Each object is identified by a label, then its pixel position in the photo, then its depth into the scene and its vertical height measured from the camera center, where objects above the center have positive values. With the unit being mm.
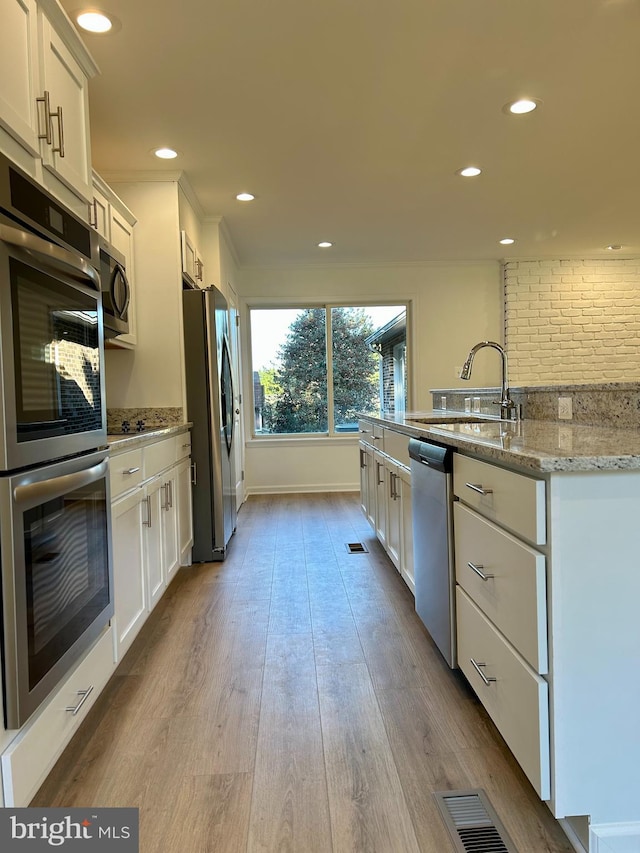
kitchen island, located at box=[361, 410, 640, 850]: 1151 -489
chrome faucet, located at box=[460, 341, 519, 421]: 2650 +1
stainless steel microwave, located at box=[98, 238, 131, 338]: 2650 +583
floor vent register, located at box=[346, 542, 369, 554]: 3695 -985
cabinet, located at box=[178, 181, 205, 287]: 3594 +1189
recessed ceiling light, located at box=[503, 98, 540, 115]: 2773 +1476
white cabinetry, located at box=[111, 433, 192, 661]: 2029 -534
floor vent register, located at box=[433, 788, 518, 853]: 1241 -994
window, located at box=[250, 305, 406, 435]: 6117 +427
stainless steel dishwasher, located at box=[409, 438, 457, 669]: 1861 -513
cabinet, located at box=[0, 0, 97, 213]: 1461 +924
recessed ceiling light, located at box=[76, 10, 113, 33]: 2070 +1461
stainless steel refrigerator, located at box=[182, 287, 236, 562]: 3516 -84
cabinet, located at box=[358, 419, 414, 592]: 2639 -506
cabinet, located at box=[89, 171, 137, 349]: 2711 +973
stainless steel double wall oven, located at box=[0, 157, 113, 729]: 1188 -99
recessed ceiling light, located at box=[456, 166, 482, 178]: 3604 +1493
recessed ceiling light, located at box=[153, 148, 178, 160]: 3184 +1459
